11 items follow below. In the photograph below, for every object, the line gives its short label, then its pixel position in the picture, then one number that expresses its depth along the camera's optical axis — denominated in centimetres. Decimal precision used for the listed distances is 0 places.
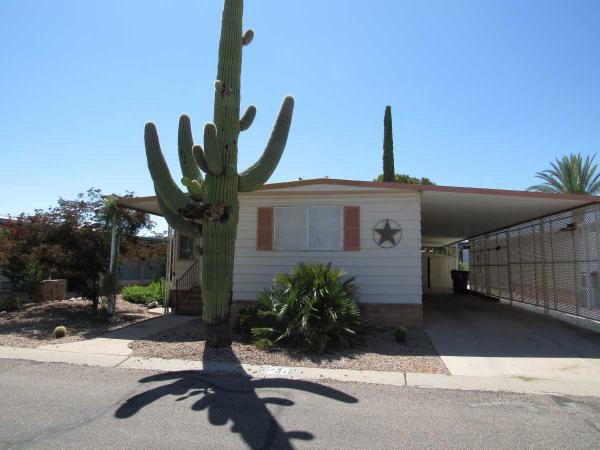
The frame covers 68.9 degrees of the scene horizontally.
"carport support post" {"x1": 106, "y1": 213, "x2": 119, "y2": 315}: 1086
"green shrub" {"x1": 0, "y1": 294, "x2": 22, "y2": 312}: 1216
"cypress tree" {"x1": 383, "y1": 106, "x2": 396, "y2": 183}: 2133
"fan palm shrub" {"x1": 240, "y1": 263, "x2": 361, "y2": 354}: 765
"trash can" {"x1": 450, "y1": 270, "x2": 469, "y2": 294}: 2099
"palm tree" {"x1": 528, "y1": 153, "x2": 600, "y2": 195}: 2122
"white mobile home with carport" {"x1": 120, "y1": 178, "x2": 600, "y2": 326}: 953
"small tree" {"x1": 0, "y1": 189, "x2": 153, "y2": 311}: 1078
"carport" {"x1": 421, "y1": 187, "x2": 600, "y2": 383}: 715
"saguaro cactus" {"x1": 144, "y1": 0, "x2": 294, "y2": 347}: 753
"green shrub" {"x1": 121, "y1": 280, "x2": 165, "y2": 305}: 1498
